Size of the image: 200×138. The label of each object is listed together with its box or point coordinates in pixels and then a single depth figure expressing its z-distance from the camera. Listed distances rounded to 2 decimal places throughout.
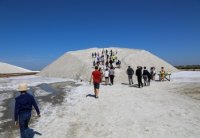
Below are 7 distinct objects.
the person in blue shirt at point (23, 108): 4.37
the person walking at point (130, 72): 13.32
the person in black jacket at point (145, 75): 12.59
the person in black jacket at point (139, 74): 12.10
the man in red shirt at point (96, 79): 9.09
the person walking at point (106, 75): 13.60
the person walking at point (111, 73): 13.25
